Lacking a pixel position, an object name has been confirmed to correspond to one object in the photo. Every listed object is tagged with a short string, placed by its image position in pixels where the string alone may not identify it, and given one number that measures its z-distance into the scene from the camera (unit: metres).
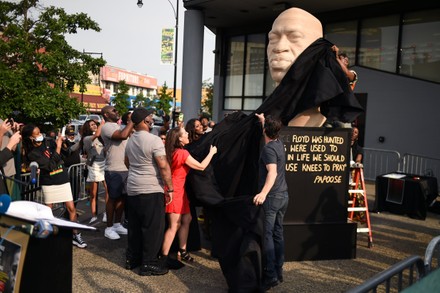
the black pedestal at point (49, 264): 2.25
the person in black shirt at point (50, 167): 5.67
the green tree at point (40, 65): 10.25
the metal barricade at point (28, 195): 6.65
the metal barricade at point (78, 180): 8.17
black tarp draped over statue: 4.59
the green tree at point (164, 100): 40.71
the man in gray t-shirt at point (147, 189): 5.07
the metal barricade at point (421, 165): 11.98
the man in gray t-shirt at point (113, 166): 6.40
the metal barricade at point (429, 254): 3.09
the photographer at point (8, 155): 3.27
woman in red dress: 5.28
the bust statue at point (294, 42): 6.20
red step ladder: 6.39
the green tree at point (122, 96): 39.25
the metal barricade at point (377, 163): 13.25
